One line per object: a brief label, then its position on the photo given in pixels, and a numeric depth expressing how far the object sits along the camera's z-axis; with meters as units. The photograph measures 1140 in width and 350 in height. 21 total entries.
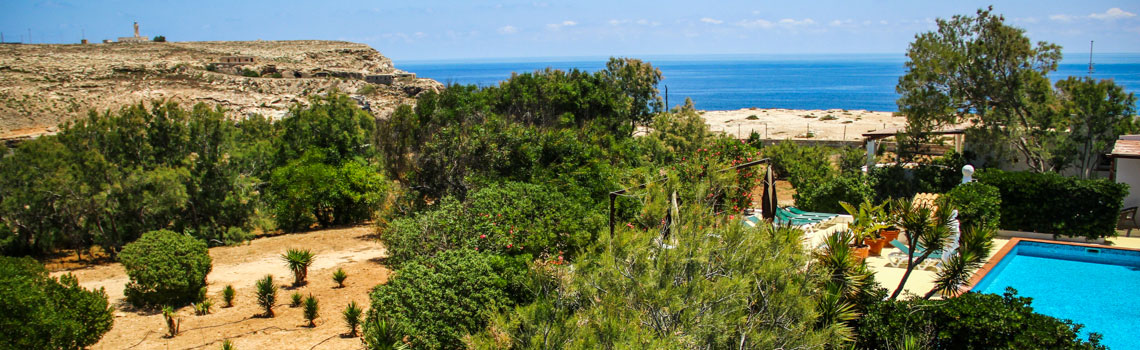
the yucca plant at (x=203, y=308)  13.55
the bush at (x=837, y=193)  18.88
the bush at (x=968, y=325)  7.66
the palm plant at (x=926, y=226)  8.68
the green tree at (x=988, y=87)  19.39
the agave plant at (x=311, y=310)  12.53
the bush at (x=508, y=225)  10.86
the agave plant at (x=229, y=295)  14.12
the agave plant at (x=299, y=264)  15.71
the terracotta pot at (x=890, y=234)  14.74
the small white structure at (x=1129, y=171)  16.81
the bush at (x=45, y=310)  9.61
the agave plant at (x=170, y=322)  11.92
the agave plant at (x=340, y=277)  15.41
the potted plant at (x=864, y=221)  9.27
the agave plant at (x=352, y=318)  11.77
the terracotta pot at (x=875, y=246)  14.18
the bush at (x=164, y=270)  13.66
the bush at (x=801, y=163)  21.90
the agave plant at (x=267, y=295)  13.29
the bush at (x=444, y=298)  9.20
